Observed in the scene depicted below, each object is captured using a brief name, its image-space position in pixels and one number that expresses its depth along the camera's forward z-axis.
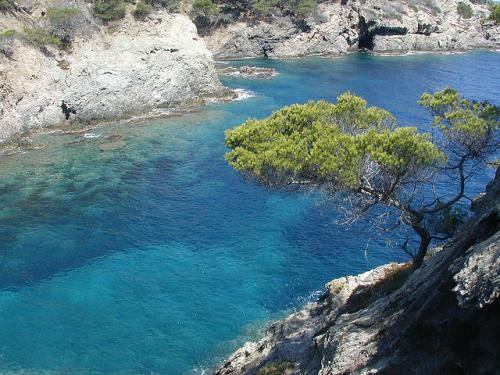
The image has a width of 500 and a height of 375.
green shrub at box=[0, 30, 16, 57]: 62.00
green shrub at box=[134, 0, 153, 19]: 76.68
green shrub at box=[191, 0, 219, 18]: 107.32
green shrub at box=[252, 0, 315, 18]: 117.09
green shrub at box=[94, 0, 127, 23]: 74.62
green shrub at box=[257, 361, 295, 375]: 21.72
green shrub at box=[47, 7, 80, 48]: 68.19
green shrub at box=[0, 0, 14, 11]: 65.72
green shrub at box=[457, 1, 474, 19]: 141.75
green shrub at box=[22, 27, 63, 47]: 65.25
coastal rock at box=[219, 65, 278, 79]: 92.61
